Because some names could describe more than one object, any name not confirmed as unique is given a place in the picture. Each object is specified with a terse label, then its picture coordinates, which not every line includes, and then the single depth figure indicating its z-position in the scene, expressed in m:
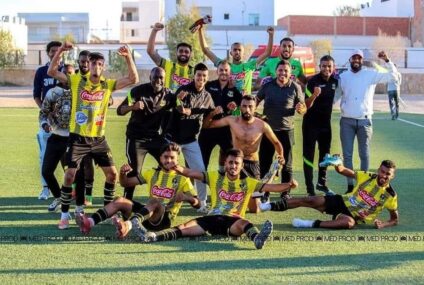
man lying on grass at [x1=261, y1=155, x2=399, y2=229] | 8.57
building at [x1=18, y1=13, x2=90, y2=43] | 85.12
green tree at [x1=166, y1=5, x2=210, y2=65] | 45.16
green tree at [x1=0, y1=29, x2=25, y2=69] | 47.66
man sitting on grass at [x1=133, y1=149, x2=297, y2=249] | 7.79
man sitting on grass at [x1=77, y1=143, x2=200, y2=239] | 8.16
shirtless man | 9.41
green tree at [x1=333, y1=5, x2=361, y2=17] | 102.09
